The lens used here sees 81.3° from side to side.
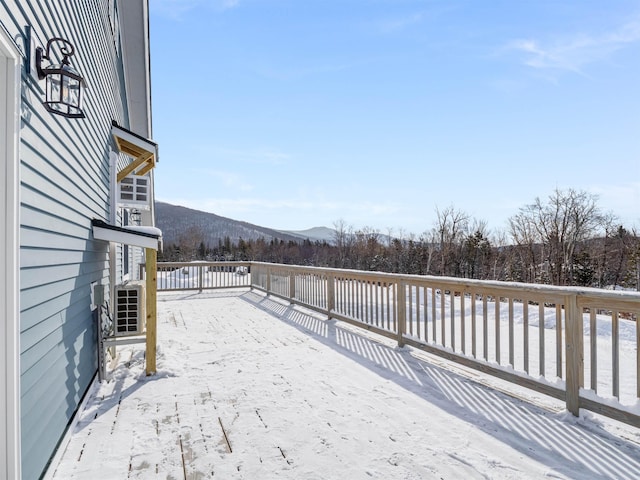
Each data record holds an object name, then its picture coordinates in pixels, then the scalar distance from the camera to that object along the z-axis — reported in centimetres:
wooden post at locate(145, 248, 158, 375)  361
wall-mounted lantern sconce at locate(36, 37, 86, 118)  209
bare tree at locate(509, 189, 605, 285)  2541
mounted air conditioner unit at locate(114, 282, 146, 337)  372
